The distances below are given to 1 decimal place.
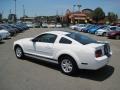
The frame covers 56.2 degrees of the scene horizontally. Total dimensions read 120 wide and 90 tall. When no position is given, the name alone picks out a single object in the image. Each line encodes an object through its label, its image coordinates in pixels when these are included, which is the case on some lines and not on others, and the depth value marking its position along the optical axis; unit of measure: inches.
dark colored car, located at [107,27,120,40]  546.7
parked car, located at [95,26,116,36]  644.0
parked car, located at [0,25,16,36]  598.0
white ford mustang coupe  153.4
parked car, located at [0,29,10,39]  448.4
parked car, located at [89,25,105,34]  764.8
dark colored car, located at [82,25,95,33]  842.9
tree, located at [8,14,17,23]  1869.1
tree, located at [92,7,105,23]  1869.4
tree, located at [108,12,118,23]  2043.0
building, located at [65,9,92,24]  1604.0
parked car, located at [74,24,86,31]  956.8
